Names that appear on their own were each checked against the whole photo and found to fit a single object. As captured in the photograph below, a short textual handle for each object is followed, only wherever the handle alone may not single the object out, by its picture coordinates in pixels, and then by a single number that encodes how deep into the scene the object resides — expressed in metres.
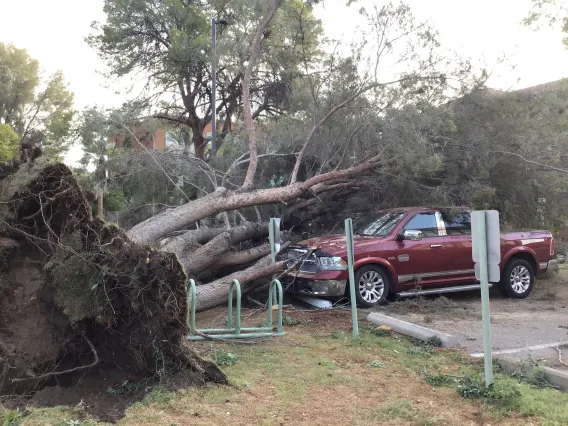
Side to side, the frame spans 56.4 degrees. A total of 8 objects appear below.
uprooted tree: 9.86
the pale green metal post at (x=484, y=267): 4.90
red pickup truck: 9.09
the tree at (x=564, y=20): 16.23
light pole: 15.25
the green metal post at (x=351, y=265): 7.04
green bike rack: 6.44
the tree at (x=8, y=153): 5.56
